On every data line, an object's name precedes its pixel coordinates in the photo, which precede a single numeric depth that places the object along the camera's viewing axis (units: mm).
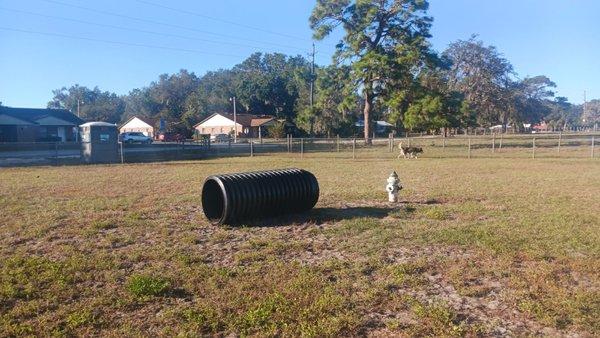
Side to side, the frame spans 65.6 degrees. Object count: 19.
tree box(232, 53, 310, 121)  75938
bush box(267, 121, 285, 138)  60125
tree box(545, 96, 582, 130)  127500
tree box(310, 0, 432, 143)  34688
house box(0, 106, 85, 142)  42781
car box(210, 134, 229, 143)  55791
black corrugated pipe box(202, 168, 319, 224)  7328
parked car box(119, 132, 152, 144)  53512
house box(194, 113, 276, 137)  70500
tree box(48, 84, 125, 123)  100250
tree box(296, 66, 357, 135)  36047
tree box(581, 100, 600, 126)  144625
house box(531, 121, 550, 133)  131700
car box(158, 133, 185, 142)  61441
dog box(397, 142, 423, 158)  25016
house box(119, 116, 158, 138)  78662
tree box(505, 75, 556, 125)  86562
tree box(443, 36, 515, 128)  72375
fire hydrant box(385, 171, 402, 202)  9437
